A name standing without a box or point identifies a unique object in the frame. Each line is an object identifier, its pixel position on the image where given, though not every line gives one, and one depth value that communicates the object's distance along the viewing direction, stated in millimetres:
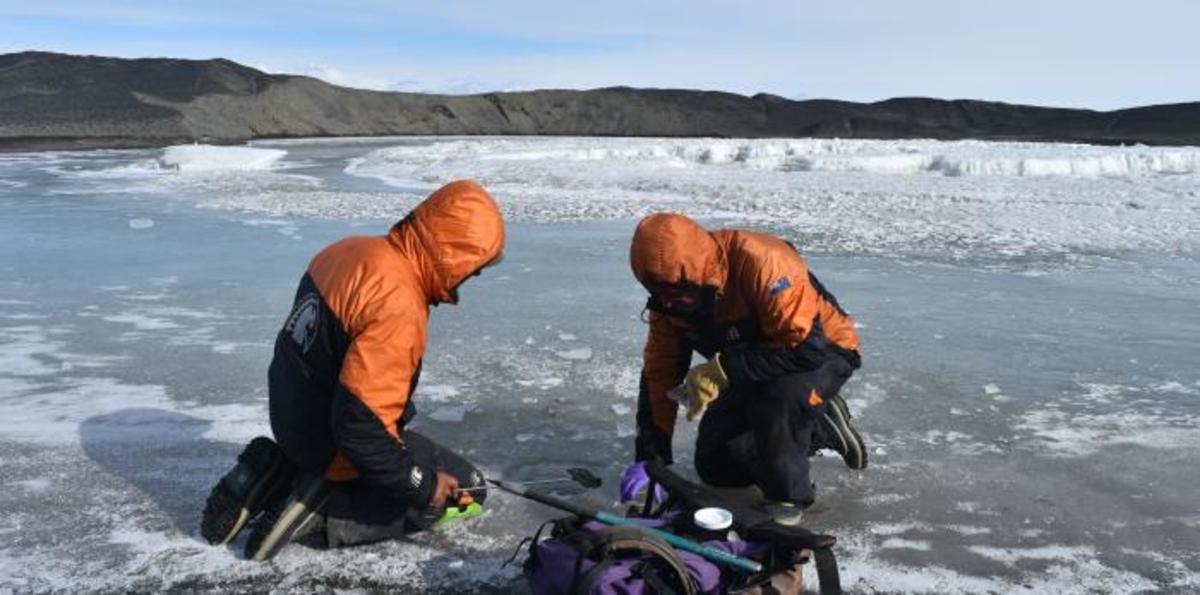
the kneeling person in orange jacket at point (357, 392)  2510
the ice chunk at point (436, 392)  4309
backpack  2203
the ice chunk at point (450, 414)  4047
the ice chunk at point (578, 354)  4962
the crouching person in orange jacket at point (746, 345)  2834
